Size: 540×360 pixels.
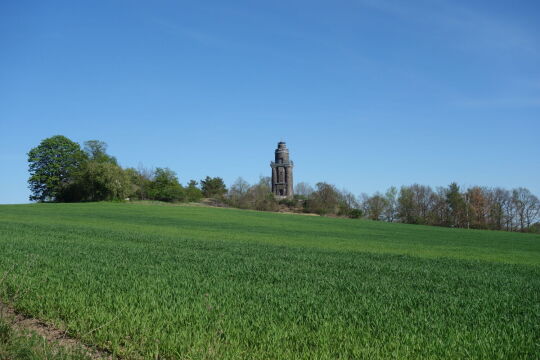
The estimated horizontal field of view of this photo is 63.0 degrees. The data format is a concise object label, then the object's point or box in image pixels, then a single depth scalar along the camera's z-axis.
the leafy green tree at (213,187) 116.88
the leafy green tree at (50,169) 86.19
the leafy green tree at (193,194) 98.46
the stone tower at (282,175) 134.62
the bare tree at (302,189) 145.88
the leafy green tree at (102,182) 78.44
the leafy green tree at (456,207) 92.75
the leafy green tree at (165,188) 93.00
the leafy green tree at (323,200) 98.44
